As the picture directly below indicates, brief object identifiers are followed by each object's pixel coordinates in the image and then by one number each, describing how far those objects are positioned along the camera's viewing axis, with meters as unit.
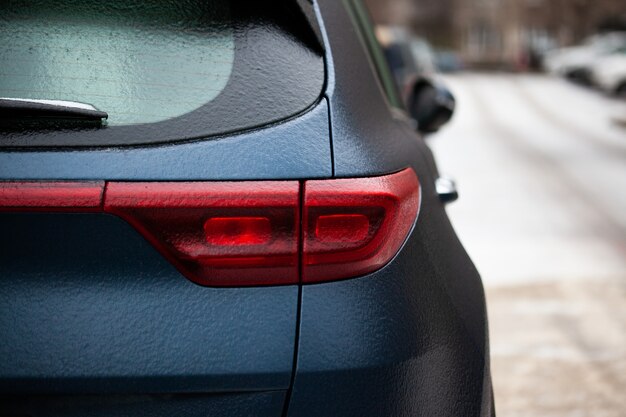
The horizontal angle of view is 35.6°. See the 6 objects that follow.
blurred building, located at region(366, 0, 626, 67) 66.38
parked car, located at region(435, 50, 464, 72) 54.91
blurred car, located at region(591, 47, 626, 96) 32.59
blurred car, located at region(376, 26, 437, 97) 12.60
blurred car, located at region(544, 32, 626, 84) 40.38
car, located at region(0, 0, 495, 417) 1.56
